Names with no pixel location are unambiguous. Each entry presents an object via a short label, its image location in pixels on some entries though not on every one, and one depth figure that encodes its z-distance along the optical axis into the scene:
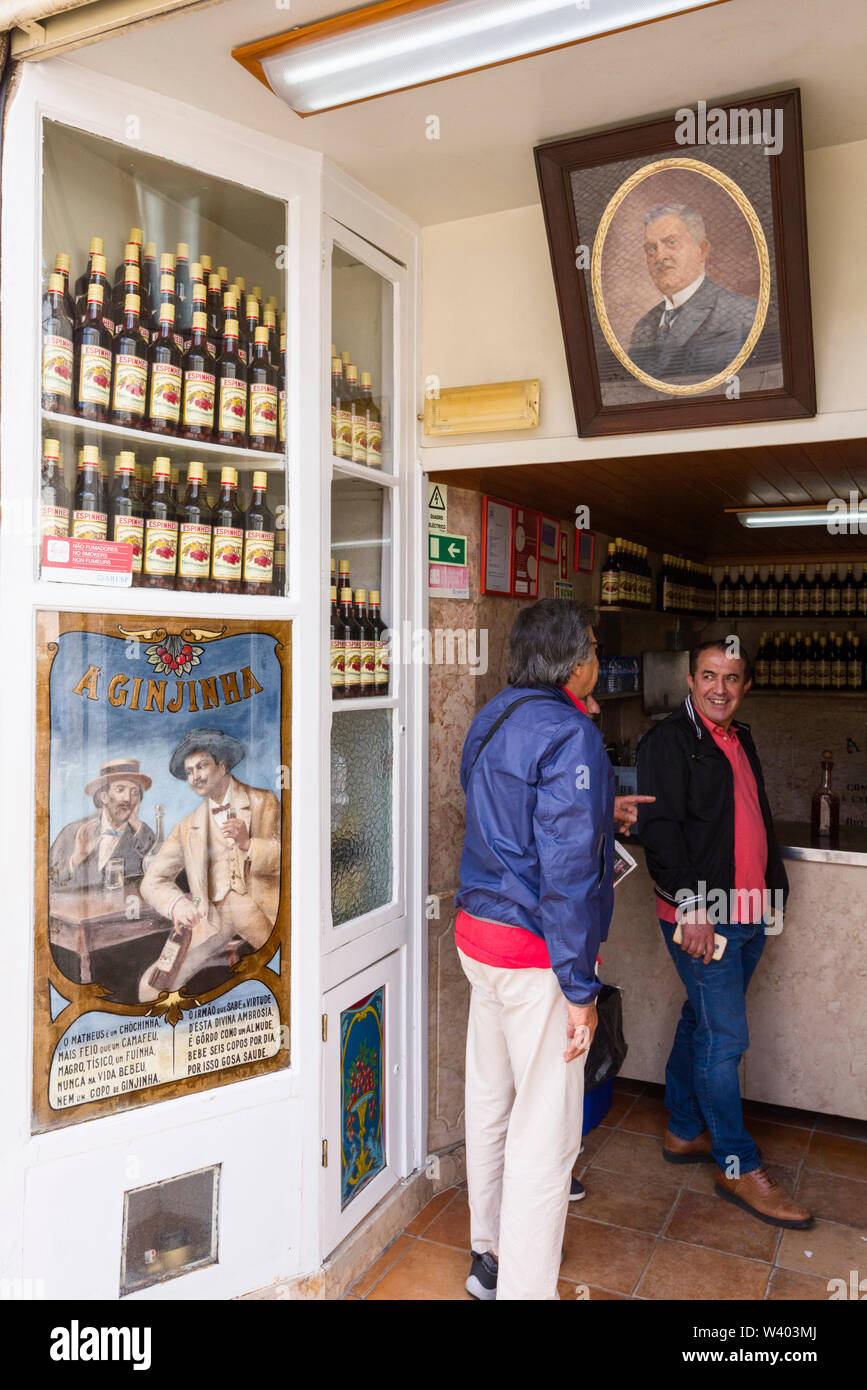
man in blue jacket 2.33
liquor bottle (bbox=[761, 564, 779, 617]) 6.34
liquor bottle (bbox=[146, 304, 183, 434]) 2.30
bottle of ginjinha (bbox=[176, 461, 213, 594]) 2.35
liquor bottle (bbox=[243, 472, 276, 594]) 2.46
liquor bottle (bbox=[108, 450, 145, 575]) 2.22
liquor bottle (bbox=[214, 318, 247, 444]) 2.42
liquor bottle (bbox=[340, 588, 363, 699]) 2.78
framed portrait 2.33
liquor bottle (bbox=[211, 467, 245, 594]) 2.41
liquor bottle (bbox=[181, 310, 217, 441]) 2.37
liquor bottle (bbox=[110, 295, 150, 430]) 2.24
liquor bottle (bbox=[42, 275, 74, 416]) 2.11
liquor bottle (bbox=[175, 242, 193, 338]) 2.36
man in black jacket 3.12
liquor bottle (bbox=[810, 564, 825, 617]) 6.16
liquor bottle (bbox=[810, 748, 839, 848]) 3.88
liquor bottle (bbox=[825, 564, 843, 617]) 6.12
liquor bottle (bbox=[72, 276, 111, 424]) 2.18
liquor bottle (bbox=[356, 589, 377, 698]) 2.84
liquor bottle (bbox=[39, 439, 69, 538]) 2.11
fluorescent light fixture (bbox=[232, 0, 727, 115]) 1.88
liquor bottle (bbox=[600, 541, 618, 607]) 4.81
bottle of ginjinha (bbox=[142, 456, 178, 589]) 2.28
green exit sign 3.17
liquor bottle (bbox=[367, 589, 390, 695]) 2.91
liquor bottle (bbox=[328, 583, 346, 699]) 2.72
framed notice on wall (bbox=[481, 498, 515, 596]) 3.41
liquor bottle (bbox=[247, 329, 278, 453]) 2.48
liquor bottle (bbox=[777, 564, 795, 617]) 6.26
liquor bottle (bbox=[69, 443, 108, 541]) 2.16
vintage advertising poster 2.14
